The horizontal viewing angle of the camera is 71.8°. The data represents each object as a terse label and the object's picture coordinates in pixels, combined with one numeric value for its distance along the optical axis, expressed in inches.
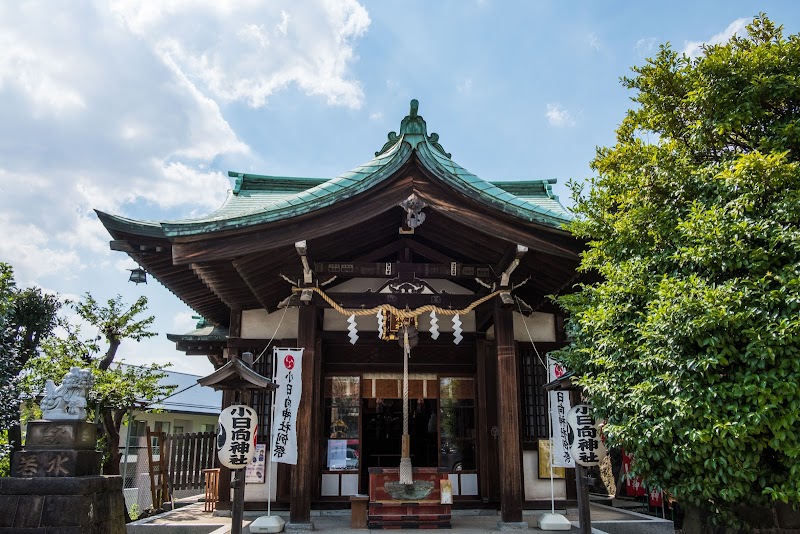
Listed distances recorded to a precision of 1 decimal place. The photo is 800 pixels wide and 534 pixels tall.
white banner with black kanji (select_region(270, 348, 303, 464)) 345.4
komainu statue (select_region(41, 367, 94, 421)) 286.4
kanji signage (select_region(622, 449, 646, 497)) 474.4
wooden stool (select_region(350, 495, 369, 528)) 346.9
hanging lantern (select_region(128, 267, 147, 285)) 379.9
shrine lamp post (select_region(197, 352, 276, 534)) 289.1
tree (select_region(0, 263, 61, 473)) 408.8
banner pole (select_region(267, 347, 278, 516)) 349.4
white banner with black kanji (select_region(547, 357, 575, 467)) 371.2
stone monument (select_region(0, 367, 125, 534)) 263.1
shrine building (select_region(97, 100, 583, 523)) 336.5
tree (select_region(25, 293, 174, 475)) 433.1
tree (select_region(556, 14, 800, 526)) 195.8
